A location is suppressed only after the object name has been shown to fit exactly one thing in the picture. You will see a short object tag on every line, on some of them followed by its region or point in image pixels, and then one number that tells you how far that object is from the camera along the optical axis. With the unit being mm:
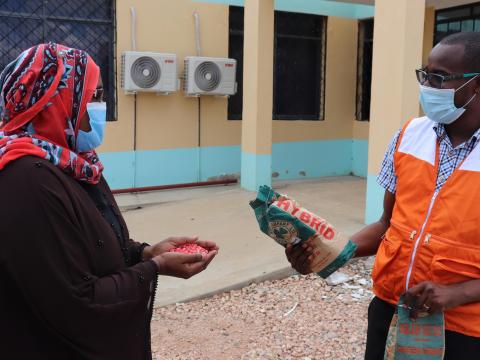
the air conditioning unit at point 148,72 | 7242
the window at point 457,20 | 7793
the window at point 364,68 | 9172
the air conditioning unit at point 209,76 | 7676
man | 1751
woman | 1503
